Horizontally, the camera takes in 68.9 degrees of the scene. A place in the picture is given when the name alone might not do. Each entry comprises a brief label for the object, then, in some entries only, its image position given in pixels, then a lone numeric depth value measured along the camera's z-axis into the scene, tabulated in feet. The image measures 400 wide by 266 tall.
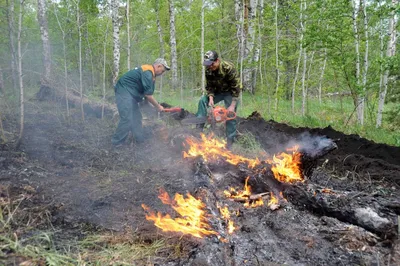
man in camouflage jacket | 19.88
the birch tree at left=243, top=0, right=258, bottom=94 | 37.41
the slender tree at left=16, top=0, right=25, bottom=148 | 15.71
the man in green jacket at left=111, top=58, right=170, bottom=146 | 20.35
